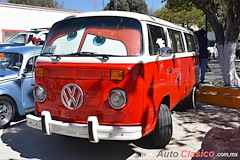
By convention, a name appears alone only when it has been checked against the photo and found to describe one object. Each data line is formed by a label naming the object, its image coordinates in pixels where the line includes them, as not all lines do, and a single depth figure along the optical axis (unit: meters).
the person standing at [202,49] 9.68
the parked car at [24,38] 9.50
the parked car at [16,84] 5.22
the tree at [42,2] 46.19
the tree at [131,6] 41.31
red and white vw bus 3.37
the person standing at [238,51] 22.89
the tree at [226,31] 8.55
